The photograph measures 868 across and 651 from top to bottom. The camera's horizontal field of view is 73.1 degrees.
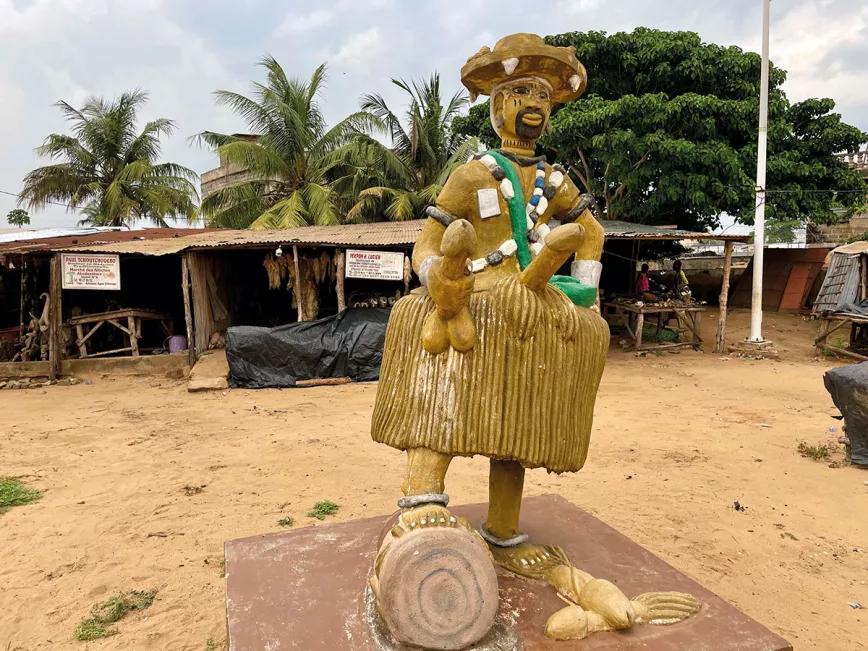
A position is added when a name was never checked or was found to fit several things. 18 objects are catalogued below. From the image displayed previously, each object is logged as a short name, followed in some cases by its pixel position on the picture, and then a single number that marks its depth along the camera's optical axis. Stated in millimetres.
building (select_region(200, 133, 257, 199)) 20594
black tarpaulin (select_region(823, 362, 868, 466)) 4504
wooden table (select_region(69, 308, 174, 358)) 9688
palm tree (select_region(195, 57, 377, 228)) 13656
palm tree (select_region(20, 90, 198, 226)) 15453
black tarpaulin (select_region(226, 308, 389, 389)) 8453
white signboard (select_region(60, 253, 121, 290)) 9086
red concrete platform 1801
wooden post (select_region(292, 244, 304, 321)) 9344
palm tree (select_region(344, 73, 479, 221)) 14273
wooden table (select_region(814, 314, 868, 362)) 9557
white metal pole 9336
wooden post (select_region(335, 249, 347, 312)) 9391
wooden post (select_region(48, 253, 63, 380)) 9047
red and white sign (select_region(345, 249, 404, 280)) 9281
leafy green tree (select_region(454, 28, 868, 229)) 10570
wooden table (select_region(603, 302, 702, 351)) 10445
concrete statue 1588
